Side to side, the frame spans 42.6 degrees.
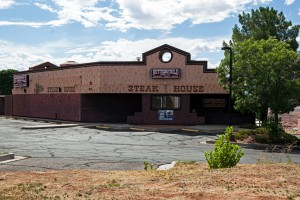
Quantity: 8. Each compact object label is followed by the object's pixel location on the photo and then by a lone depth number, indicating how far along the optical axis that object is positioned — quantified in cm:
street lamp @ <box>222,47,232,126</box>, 2566
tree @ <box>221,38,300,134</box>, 2427
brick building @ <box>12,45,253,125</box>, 3606
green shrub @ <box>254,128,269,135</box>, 2538
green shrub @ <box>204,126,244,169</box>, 1211
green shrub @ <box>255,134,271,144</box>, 2406
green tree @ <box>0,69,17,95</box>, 7025
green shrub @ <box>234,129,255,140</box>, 2518
